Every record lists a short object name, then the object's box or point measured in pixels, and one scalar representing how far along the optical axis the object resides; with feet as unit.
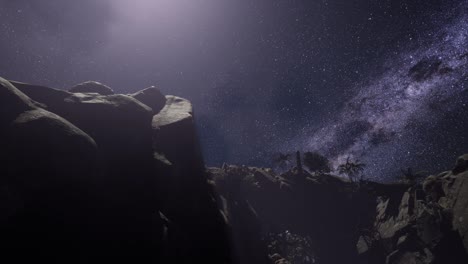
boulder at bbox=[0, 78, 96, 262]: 40.70
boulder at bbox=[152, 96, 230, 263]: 64.44
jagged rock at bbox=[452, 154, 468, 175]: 135.47
